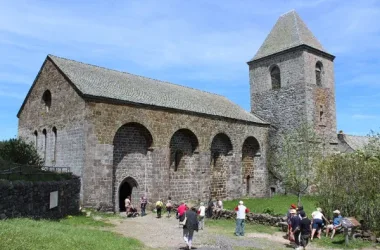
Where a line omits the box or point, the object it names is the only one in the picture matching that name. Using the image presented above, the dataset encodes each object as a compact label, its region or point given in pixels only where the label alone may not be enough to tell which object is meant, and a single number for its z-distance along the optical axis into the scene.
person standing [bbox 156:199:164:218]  19.80
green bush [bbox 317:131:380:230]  15.16
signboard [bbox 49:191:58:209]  15.55
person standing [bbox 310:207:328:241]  14.09
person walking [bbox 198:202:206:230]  16.16
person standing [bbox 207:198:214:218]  20.05
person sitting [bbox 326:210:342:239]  14.27
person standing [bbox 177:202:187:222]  16.08
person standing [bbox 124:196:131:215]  19.89
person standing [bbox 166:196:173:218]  20.17
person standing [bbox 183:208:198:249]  11.77
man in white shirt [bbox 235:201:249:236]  14.77
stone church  20.12
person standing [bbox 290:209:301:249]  12.33
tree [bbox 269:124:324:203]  22.67
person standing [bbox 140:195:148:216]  20.50
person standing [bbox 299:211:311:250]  11.97
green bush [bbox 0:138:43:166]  20.62
